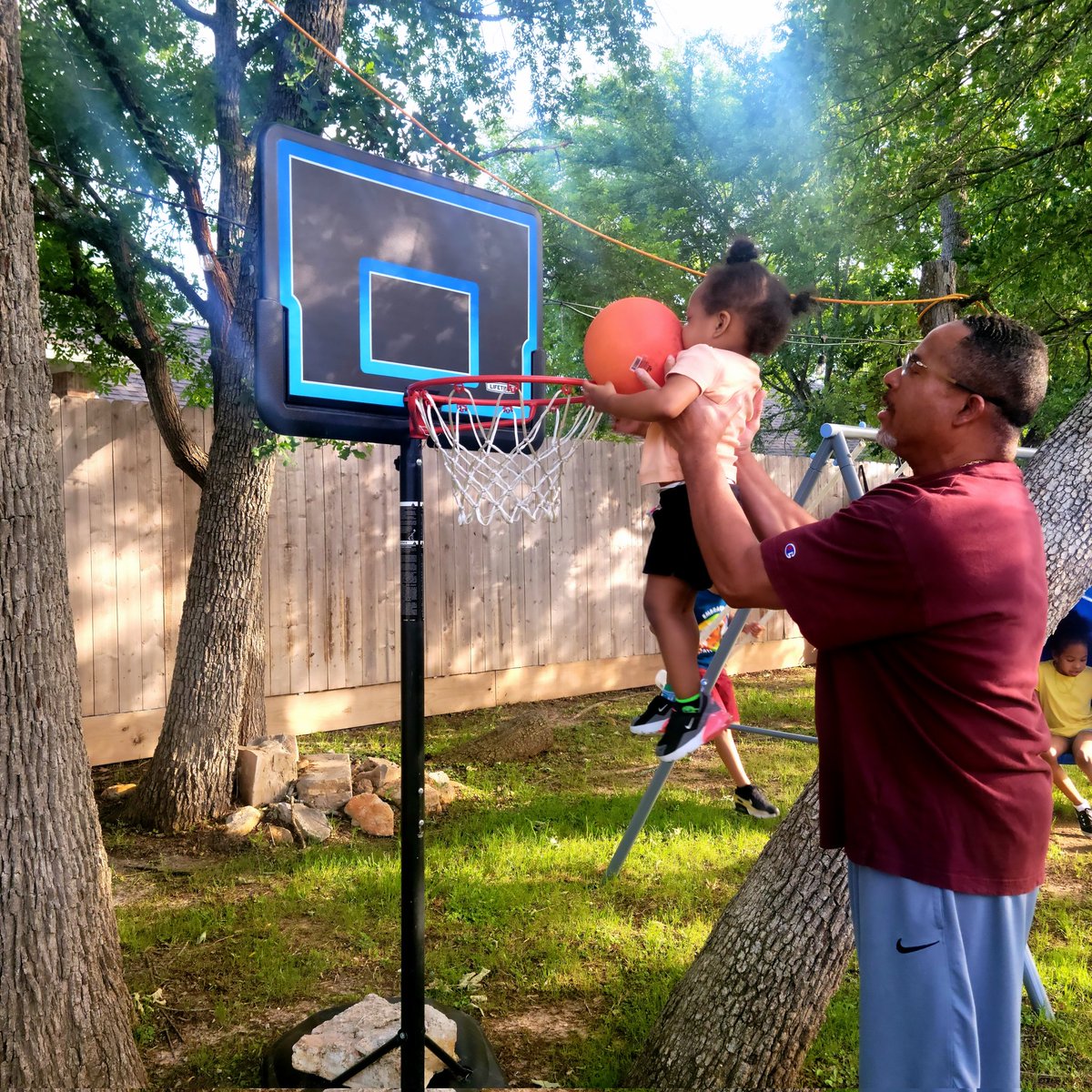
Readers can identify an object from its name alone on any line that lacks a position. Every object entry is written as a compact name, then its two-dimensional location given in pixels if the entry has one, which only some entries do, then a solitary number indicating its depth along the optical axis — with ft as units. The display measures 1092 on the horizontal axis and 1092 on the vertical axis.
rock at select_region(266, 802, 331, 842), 16.51
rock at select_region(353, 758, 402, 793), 18.63
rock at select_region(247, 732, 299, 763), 18.56
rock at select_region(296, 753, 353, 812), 17.80
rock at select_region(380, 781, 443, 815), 18.26
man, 5.45
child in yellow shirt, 17.81
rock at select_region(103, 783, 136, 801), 17.69
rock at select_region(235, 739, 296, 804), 17.67
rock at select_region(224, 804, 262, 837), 16.62
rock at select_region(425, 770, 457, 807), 18.79
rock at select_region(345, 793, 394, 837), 17.16
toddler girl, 7.54
